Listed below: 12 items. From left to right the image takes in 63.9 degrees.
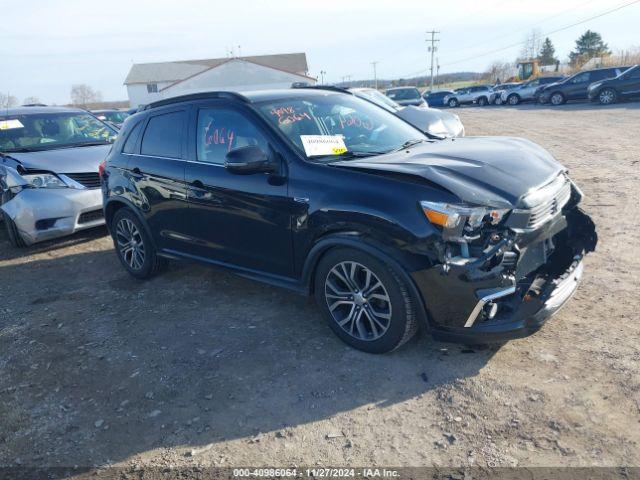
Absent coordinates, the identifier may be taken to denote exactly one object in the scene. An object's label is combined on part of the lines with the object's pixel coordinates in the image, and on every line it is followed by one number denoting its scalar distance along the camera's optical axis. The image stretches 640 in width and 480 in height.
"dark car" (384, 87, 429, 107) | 25.52
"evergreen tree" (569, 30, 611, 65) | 67.49
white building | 53.91
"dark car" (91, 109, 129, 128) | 20.02
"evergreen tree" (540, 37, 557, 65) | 81.61
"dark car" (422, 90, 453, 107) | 37.88
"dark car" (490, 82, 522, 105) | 33.06
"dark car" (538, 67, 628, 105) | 24.44
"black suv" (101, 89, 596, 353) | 3.18
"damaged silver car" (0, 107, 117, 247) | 6.73
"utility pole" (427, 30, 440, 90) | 79.75
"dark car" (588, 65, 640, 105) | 21.84
